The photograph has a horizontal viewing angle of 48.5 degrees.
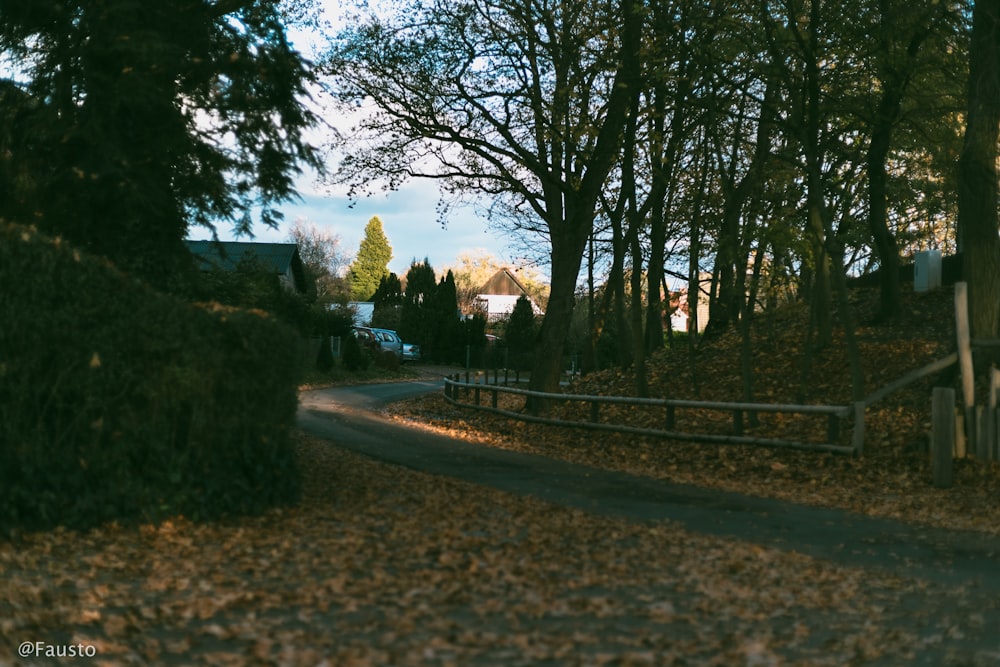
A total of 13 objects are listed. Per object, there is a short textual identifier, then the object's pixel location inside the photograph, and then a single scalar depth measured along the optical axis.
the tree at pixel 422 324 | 63.22
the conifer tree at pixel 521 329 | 62.09
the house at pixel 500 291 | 134.38
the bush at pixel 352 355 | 45.16
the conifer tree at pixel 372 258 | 125.88
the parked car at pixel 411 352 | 60.00
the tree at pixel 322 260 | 92.31
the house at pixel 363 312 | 79.74
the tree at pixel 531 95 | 20.91
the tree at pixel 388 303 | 75.62
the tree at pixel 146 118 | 11.55
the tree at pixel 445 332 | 62.38
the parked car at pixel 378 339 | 54.22
